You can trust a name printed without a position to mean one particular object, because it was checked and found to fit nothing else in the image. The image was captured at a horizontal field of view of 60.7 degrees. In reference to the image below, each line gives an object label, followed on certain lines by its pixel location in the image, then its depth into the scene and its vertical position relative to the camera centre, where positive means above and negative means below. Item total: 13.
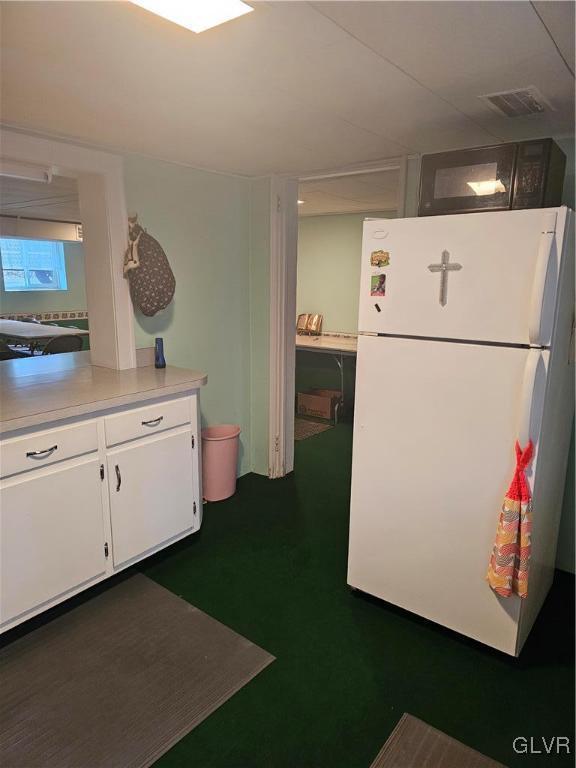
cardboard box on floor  4.94 -1.20
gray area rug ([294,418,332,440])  4.54 -1.37
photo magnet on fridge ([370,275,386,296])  2.01 -0.01
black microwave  1.80 +0.40
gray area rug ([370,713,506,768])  1.55 -1.48
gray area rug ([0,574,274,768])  1.59 -1.47
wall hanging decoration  2.63 +0.04
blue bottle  2.78 -0.41
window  6.98 +0.18
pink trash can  3.17 -1.18
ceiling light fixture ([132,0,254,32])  1.14 +0.63
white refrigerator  1.70 -0.44
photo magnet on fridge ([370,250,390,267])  1.99 +0.10
